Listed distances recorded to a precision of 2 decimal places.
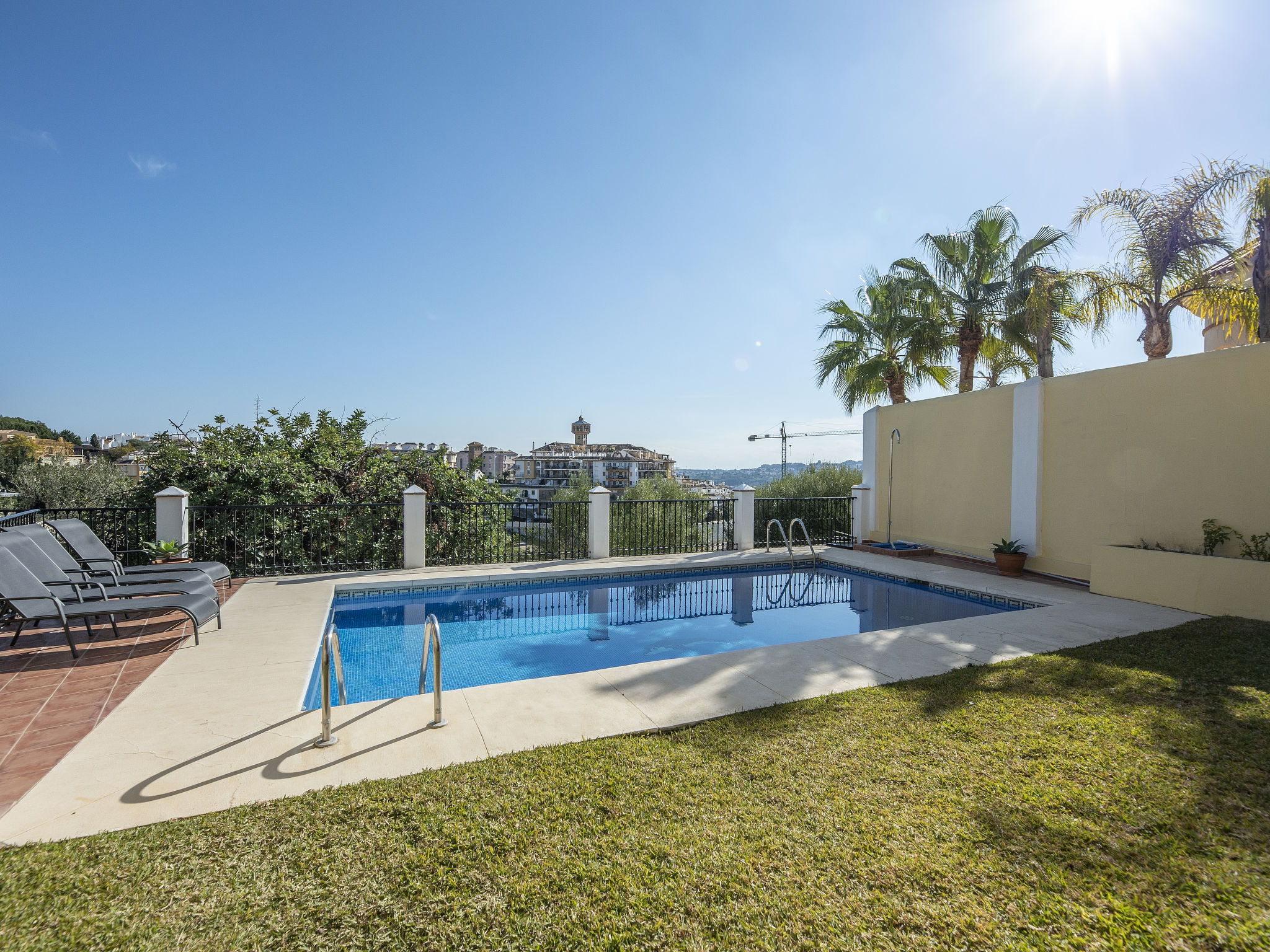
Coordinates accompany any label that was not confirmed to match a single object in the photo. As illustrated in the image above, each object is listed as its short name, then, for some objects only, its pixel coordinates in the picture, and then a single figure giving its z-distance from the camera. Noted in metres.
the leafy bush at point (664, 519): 11.05
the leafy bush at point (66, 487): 11.84
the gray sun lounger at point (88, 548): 5.57
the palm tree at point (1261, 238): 6.48
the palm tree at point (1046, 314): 8.88
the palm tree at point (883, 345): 11.57
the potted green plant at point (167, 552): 6.44
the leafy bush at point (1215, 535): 6.30
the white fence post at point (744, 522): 10.81
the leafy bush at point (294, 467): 8.49
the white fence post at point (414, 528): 8.30
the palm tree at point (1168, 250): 7.27
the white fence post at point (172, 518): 7.09
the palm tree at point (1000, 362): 11.58
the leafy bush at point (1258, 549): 5.85
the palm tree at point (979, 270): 10.55
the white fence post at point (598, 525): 9.39
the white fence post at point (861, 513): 11.54
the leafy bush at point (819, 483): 15.95
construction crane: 34.68
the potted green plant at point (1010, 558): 8.32
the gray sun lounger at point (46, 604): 4.04
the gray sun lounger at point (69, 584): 4.51
